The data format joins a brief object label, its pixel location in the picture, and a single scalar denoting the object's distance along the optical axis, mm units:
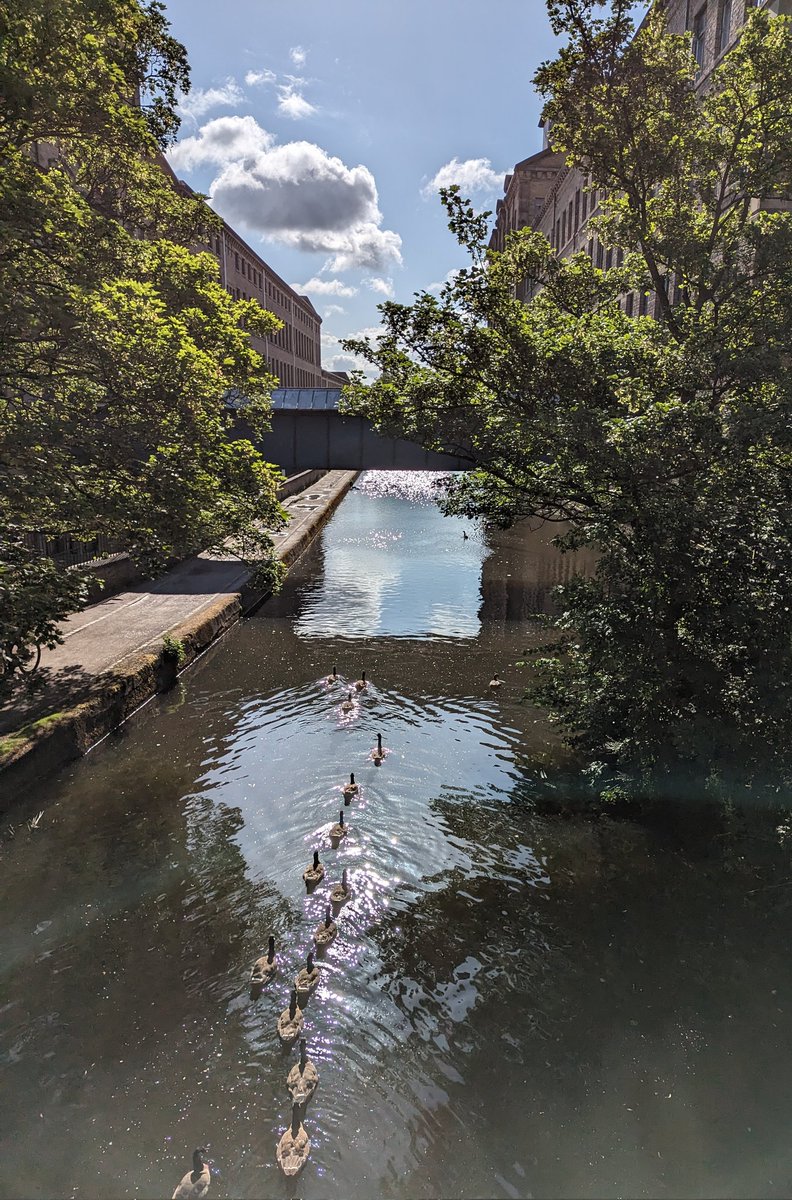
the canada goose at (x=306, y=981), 6301
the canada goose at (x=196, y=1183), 4555
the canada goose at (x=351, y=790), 9727
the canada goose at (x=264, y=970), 6457
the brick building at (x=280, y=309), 71562
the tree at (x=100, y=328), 8266
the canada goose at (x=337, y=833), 8781
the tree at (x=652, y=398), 7504
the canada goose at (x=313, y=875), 7895
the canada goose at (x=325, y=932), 7000
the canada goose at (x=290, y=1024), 5886
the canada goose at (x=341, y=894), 7664
